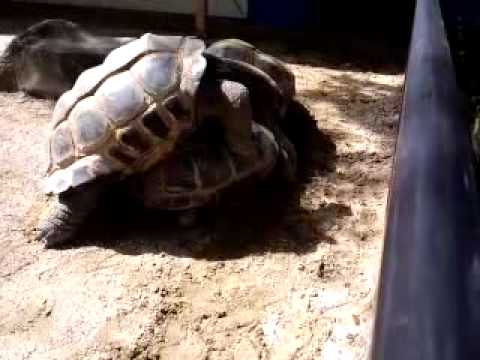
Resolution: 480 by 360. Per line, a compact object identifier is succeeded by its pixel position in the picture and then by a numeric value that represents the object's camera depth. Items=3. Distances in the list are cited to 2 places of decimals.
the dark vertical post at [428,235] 0.51
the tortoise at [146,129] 2.99
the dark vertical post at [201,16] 5.88
